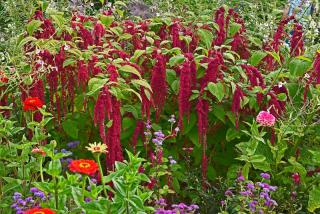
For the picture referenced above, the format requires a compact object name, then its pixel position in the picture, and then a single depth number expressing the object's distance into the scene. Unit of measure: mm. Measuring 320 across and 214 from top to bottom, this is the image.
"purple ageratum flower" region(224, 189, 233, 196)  2448
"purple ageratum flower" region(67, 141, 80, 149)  2770
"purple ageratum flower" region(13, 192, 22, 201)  2232
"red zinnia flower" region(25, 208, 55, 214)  1849
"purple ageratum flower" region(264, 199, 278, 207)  2339
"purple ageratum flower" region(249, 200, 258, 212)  2297
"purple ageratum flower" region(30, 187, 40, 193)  2232
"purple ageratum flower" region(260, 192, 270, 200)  2309
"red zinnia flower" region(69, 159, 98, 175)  1919
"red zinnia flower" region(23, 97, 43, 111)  2478
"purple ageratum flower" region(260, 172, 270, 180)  2398
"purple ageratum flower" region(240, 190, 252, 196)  2295
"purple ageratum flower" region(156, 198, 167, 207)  2301
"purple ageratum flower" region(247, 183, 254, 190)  2316
